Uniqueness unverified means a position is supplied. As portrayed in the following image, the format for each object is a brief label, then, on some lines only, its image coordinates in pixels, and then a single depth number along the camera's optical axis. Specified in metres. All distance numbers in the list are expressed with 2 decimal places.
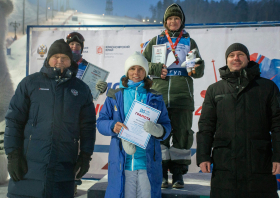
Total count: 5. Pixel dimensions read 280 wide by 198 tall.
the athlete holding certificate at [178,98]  2.82
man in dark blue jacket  1.92
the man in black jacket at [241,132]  1.90
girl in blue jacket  2.10
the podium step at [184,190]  2.56
